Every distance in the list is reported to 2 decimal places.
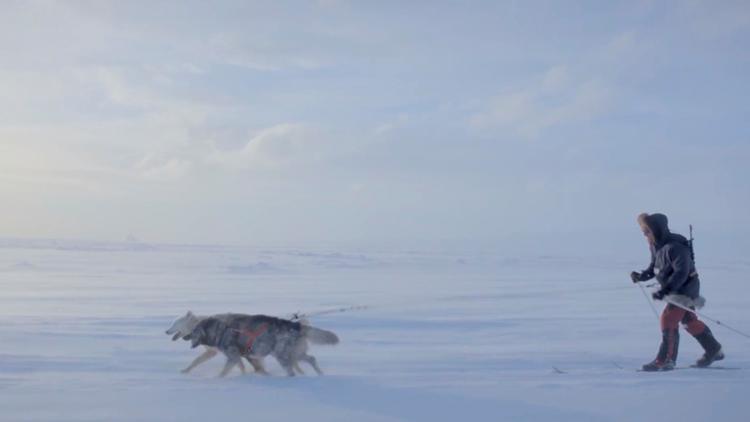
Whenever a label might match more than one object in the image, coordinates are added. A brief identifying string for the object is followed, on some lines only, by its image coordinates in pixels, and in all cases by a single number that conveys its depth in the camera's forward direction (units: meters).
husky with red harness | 7.16
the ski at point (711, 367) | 7.07
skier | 7.11
